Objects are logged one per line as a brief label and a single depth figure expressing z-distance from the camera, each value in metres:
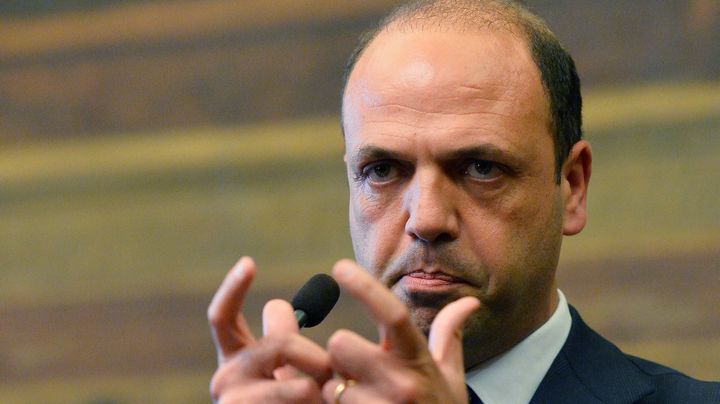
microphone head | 4.43
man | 4.86
